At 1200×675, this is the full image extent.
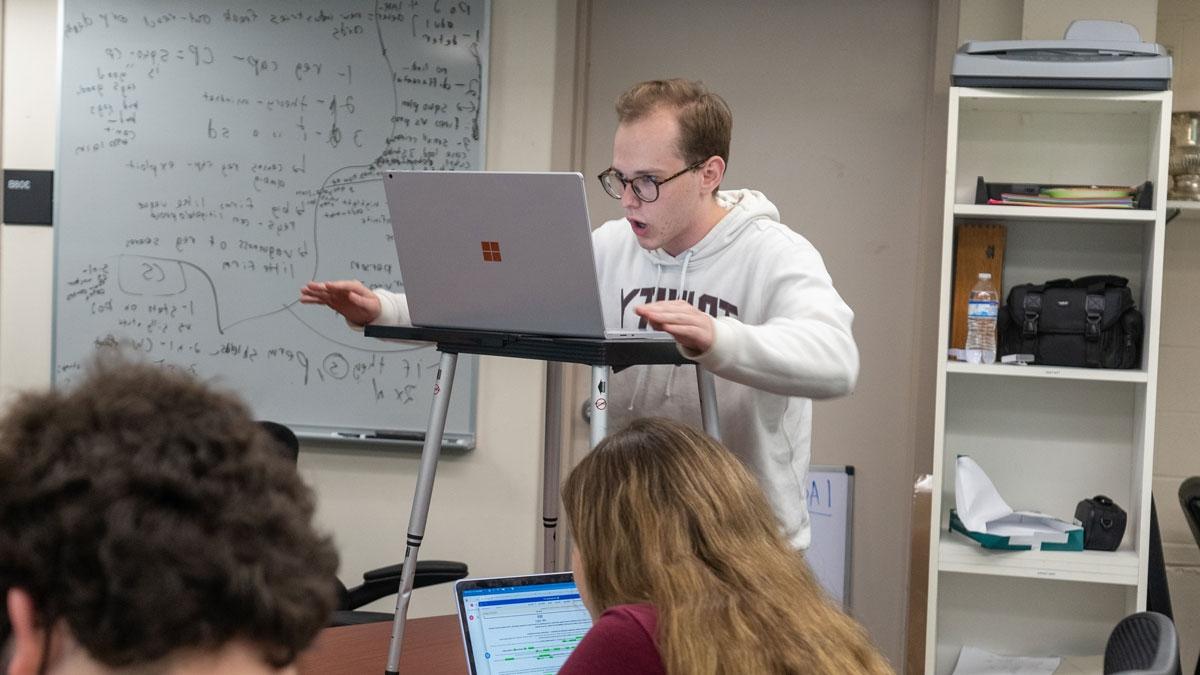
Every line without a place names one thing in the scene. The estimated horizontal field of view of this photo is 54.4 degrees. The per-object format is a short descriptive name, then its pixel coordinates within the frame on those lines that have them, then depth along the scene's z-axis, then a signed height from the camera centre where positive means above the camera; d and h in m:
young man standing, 1.74 +0.06
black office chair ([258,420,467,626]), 2.48 -0.60
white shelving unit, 2.88 -0.24
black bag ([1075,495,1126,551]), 2.88 -0.49
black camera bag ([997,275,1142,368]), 2.85 +0.01
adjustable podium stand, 1.55 -0.07
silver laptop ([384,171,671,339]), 1.53 +0.07
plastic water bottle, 2.89 -0.01
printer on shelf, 2.73 +0.63
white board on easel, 3.36 -0.54
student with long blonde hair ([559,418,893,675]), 1.06 -0.25
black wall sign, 3.45 +0.26
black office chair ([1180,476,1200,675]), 2.80 -0.40
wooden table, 1.75 -0.55
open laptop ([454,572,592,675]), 1.54 -0.42
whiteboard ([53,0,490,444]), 3.26 +0.35
